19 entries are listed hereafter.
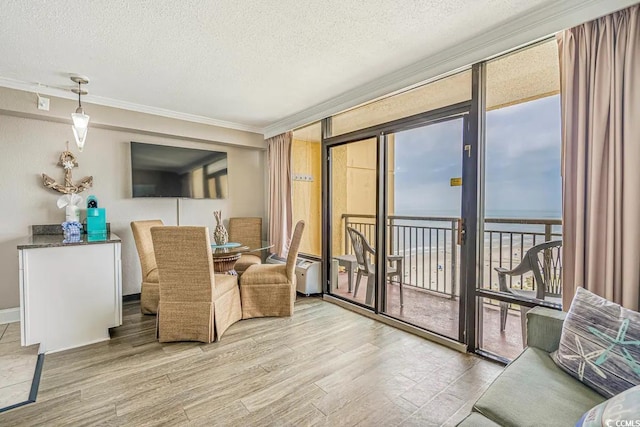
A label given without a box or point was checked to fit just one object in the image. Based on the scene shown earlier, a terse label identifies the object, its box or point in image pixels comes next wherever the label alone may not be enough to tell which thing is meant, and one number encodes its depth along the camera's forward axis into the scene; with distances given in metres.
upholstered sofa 1.08
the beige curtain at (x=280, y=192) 4.41
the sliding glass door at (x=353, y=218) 3.61
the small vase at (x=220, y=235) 3.34
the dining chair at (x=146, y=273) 3.26
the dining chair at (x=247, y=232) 4.50
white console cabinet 2.40
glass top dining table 3.08
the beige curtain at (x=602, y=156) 1.61
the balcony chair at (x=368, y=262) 3.50
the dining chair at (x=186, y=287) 2.51
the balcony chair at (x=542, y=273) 2.23
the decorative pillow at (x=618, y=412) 0.78
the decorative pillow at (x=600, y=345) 1.17
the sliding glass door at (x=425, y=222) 2.71
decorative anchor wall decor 3.29
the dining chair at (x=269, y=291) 3.21
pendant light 2.83
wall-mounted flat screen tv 3.74
